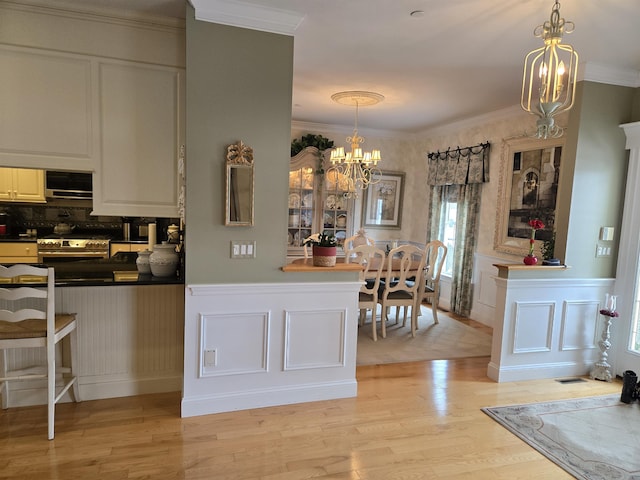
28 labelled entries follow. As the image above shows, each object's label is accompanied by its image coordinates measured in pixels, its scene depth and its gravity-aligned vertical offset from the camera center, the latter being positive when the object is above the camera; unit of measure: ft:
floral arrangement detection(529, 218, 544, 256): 11.65 -0.26
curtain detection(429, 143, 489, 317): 17.65 +0.70
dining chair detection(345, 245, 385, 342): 14.37 -2.48
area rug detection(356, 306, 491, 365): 13.34 -4.82
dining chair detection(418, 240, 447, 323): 16.10 -2.86
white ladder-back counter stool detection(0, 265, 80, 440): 7.61 -2.74
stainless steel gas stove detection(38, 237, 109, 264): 15.99 -2.20
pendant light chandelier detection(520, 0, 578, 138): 5.99 +1.92
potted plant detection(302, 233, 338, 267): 9.86 -1.15
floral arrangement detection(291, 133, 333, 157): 19.62 +3.05
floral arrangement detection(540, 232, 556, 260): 12.14 -0.95
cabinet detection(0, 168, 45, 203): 16.12 +0.27
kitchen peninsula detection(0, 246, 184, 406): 9.26 -3.29
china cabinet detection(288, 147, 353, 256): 19.63 +0.34
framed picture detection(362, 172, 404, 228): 21.68 +0.40
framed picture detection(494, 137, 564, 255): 14.34 +0.97
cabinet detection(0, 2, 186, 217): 8.79 +2.14
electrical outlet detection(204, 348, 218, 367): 9.09 -3.55
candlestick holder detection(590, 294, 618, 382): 11.58 -3.71
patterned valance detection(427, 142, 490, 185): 17.25 +2.17
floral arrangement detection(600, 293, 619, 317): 11.46 -2.53
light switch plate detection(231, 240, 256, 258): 9.07 -1.06
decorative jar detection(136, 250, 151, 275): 10.15 -1.68
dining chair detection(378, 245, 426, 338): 15.24 -3.04
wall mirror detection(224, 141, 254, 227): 8.79 +0.37
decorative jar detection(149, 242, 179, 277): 9.71 -1.51
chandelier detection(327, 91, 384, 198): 14.57 +2.12
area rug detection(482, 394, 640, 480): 7.70 -4.72
